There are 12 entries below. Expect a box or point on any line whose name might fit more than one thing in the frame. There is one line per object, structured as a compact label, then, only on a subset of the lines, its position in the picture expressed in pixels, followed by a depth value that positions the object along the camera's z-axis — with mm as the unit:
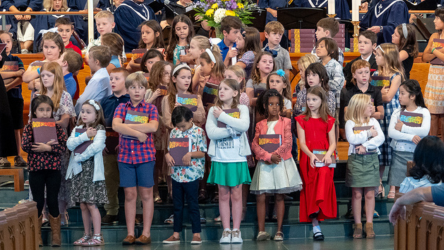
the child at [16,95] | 15086
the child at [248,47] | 14953
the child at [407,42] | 16359
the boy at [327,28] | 16156
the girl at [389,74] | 14742
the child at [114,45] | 15109
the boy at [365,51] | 15680
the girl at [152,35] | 16203
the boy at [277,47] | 15336
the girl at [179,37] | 15844
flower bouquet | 16969
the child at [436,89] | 16297
